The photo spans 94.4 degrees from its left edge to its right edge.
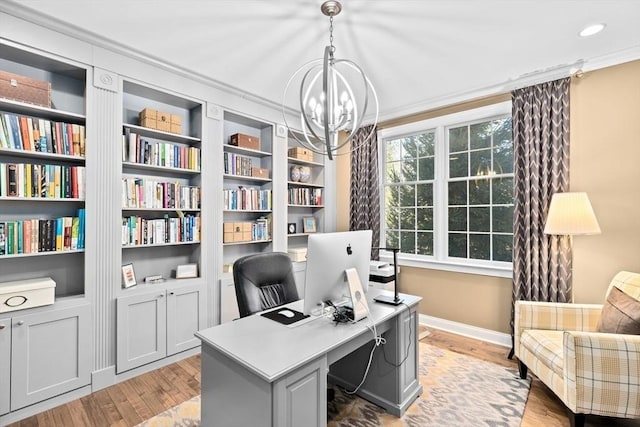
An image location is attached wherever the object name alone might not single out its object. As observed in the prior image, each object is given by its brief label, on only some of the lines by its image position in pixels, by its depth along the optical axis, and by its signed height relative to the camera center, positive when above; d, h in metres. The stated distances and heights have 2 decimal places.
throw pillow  1.80 -0.63
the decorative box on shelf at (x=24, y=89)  2.01 +0.88
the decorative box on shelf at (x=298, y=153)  4.10 +0.87
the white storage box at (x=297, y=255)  3.96 -0.53
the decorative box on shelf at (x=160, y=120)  2.70 +0.89
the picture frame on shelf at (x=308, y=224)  4.38 -0.13
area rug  1.94 -1.34
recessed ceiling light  2.15 +1.38
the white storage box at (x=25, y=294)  1.94 -0.54
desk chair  1.98 -0.48
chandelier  1.68 +0.84
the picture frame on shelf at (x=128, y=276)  2.56 -0.54
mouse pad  1.71 -0.61
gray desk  1.23 -0.71
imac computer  1.57 -0.31
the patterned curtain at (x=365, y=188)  4.07 +0.39
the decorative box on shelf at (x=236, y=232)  3.26 -0.19
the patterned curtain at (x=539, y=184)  2.73 +0.31
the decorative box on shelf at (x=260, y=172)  3.61 +0.53
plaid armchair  1.69 -0.94
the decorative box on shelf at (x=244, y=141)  3.43 +0.88
